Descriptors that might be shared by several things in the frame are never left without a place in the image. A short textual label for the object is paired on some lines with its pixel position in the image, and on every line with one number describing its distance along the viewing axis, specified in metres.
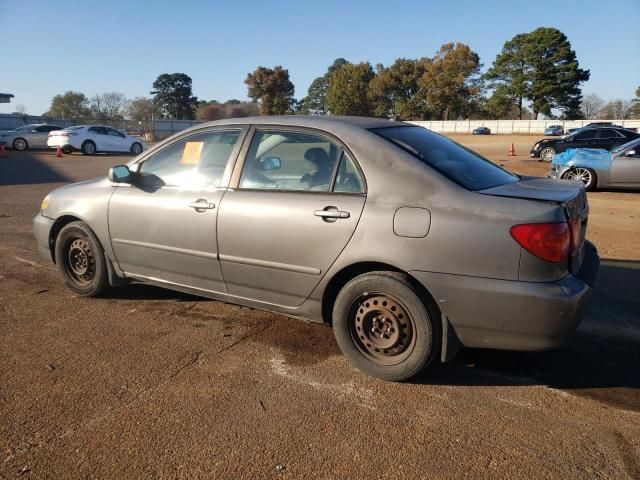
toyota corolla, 2.93
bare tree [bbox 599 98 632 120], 90.88
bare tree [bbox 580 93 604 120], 96.25
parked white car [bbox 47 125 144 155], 25.17
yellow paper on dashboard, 4.18
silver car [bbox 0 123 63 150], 27.12
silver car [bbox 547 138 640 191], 11.59
